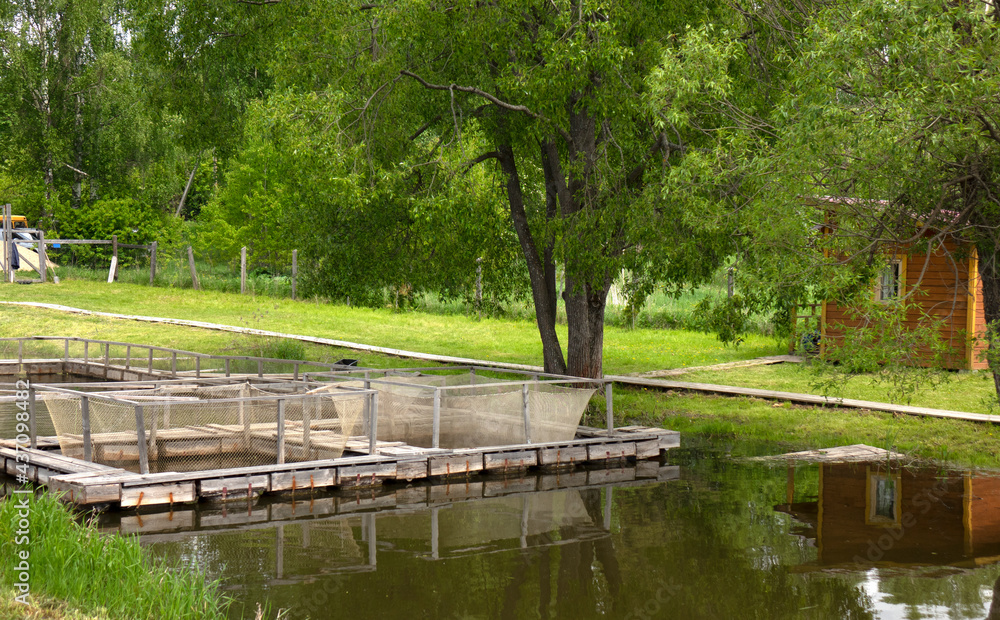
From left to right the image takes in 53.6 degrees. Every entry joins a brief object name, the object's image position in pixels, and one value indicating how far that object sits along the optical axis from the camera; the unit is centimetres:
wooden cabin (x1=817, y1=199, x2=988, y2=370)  2164
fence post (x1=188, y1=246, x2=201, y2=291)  4018
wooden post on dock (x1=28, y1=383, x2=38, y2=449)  1191
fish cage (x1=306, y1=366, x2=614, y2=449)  1427
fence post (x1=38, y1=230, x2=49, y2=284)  3925
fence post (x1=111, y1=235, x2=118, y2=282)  4092
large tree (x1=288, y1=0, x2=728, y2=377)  1556
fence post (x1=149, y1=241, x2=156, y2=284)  4153
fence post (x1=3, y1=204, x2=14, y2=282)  3524
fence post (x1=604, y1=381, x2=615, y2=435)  1512
